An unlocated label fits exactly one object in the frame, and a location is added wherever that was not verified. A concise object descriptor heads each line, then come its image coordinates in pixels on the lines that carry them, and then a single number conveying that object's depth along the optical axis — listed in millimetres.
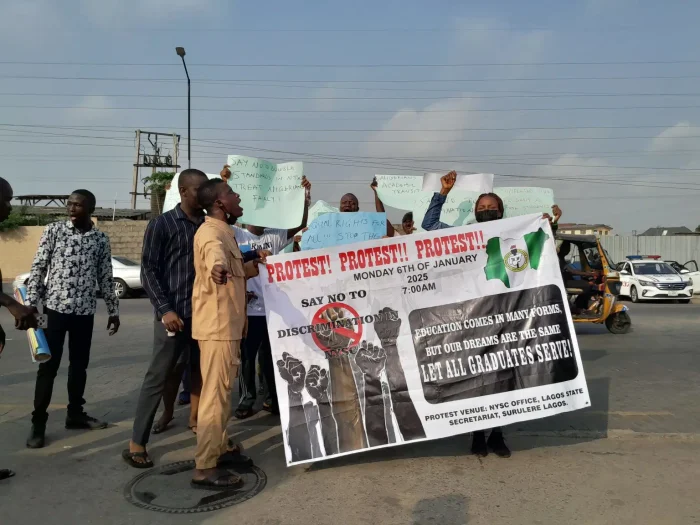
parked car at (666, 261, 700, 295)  19223
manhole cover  3168
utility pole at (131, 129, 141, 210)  42012
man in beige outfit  3311
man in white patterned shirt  4133
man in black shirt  3695
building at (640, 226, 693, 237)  71438
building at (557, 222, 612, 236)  85562
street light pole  23469
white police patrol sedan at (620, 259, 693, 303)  17016
